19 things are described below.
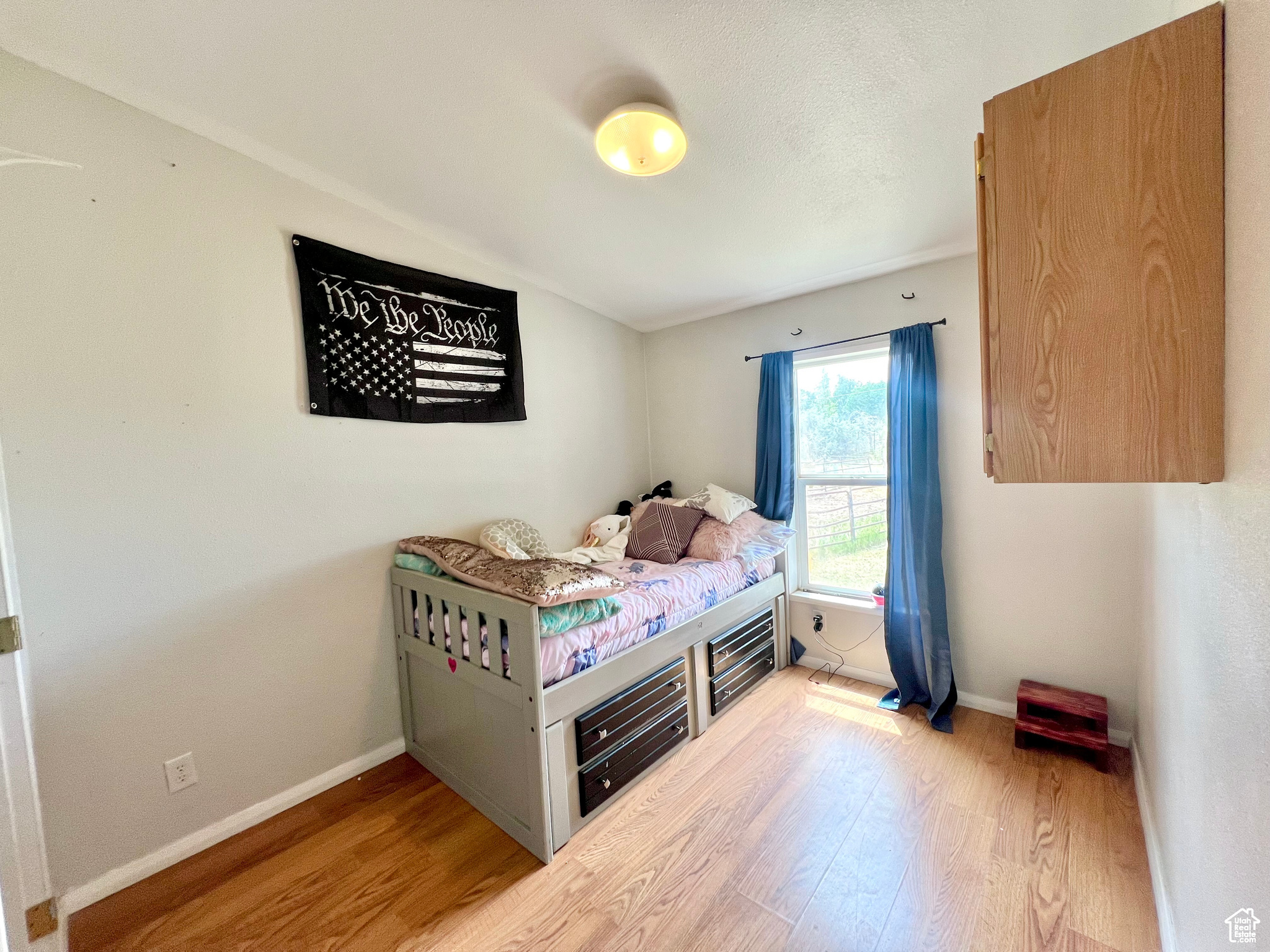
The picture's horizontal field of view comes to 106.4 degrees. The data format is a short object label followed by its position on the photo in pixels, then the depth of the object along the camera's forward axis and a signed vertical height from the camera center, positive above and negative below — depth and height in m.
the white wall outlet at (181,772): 1.68 -1.05
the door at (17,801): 1.26 -0.87
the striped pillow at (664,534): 2.81 -0.49
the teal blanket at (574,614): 1.61 -0.56
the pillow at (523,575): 1.62 -0.42
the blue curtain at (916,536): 2.42 -0.51
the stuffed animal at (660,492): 3.50 -0.29
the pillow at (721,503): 2.90 -0.33
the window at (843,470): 2.76 -0.17
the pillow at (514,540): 2.39 -0.42
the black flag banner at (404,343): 2.03 +0.60
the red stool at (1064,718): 1.98 -1.27
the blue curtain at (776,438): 2.94 +0.06
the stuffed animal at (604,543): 2.81 -0.55
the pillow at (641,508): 3.10 -0.36
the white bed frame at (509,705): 1.63 -0.95
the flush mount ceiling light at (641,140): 1.55 +1.07
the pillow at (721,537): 2.70 -0.52
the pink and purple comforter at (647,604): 1.70 -0.68
